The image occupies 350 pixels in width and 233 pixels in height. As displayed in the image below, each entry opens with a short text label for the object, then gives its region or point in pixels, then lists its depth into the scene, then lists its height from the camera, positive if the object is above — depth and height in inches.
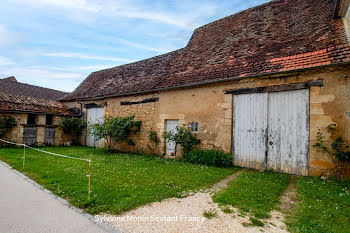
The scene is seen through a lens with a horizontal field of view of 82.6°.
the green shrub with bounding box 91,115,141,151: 425.7 -14.1
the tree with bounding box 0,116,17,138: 447.2 -12.7
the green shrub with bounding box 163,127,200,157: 342.6 -27.2
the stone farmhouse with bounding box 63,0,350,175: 241.4 +57.0
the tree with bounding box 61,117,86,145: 553.9 -18.1
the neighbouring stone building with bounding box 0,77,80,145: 470.6 +6.3
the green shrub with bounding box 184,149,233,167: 300.7 -52.8
